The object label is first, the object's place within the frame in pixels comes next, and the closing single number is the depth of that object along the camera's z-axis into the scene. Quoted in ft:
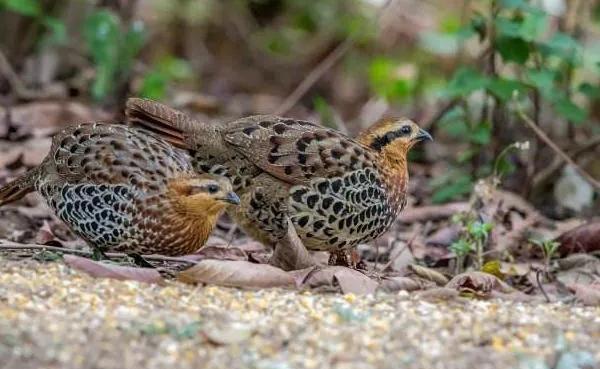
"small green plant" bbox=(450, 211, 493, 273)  34.12
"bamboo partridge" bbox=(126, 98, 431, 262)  31.94
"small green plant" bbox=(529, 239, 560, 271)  33.55
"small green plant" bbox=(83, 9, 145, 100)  49.34
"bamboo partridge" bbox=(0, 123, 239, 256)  29.68
